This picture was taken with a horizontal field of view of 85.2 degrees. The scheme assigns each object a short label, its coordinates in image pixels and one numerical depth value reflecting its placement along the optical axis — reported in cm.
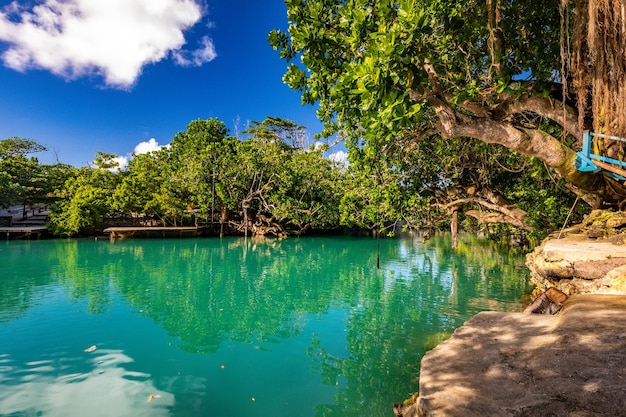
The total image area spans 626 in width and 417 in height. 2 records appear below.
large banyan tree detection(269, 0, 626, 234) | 450
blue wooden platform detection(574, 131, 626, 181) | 510
